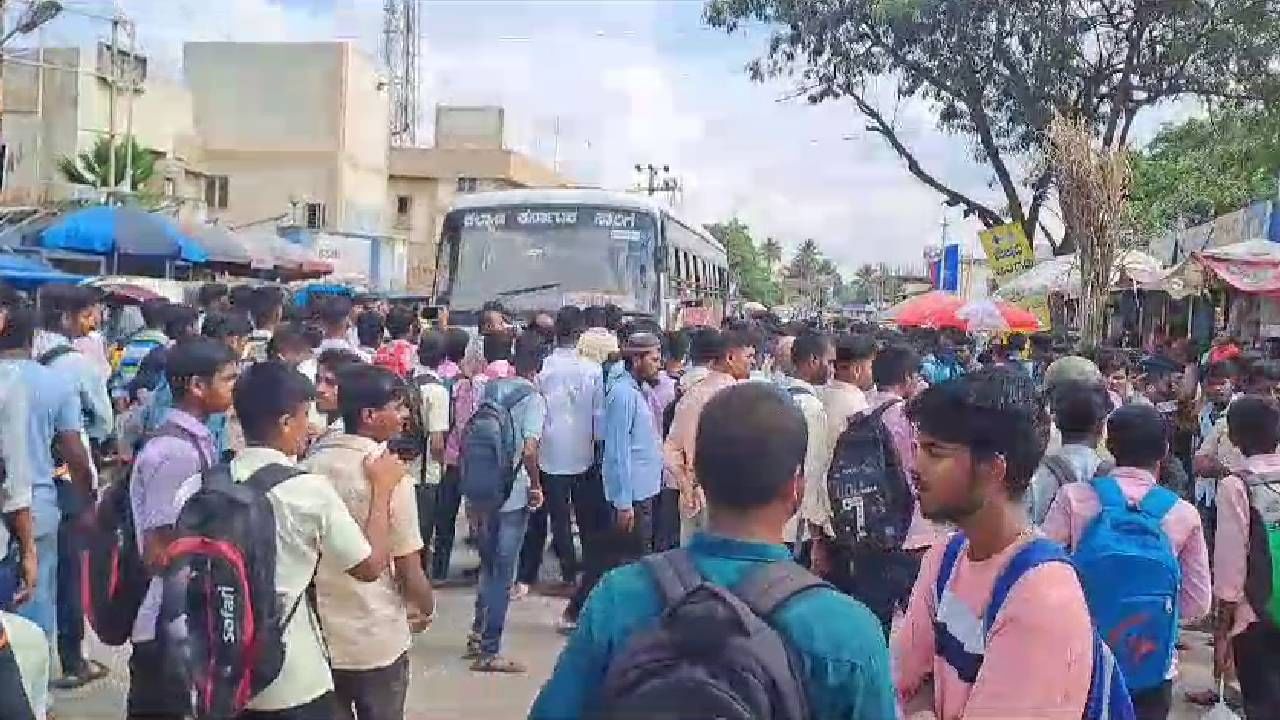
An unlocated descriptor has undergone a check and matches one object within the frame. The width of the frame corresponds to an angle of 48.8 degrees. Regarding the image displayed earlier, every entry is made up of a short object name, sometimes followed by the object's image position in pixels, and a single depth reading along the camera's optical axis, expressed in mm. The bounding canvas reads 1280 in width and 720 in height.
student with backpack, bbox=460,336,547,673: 7504
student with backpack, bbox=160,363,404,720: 3607
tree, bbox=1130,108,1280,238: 22547
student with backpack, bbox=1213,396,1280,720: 5191
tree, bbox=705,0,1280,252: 23156
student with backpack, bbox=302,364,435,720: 4348
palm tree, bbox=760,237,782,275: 132000
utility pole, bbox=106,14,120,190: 29438
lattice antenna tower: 56531
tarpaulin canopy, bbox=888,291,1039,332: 19156
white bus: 15391
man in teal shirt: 2184
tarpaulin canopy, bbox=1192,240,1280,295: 12242
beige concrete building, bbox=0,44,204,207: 34000
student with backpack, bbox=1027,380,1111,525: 4719
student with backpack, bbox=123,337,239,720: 4418
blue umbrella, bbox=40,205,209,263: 17328
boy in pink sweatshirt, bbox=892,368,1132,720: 2576
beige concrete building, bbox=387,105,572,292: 50531
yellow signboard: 22609
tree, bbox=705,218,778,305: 99438
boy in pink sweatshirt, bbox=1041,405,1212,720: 4043
